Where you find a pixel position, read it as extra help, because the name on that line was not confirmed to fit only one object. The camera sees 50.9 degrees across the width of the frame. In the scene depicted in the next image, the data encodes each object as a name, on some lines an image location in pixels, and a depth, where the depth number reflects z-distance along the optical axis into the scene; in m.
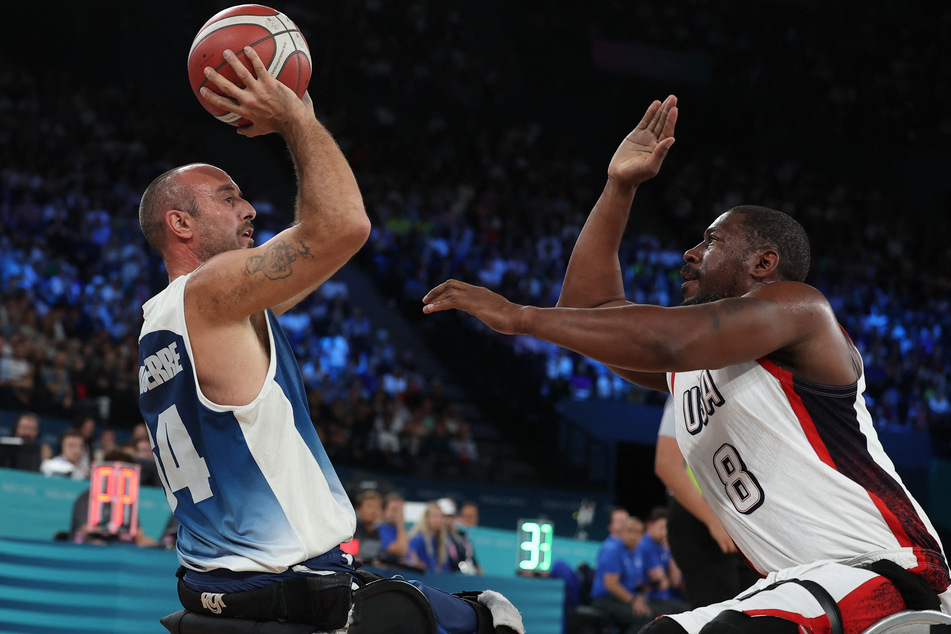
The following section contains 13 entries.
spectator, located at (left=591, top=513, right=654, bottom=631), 10.26
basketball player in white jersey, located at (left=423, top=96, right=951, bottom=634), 3.08
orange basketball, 3.40
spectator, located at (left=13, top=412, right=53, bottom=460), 10.39
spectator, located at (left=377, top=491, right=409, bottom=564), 9.36
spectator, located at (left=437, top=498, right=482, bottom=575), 9.92
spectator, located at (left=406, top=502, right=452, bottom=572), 9.60
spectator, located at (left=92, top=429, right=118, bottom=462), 10.89
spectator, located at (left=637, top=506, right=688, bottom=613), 10.52
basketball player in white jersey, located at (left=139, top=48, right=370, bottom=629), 3.04
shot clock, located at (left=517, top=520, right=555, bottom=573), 8.76
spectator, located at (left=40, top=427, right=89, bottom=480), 9.62
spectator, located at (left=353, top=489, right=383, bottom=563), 9.20
